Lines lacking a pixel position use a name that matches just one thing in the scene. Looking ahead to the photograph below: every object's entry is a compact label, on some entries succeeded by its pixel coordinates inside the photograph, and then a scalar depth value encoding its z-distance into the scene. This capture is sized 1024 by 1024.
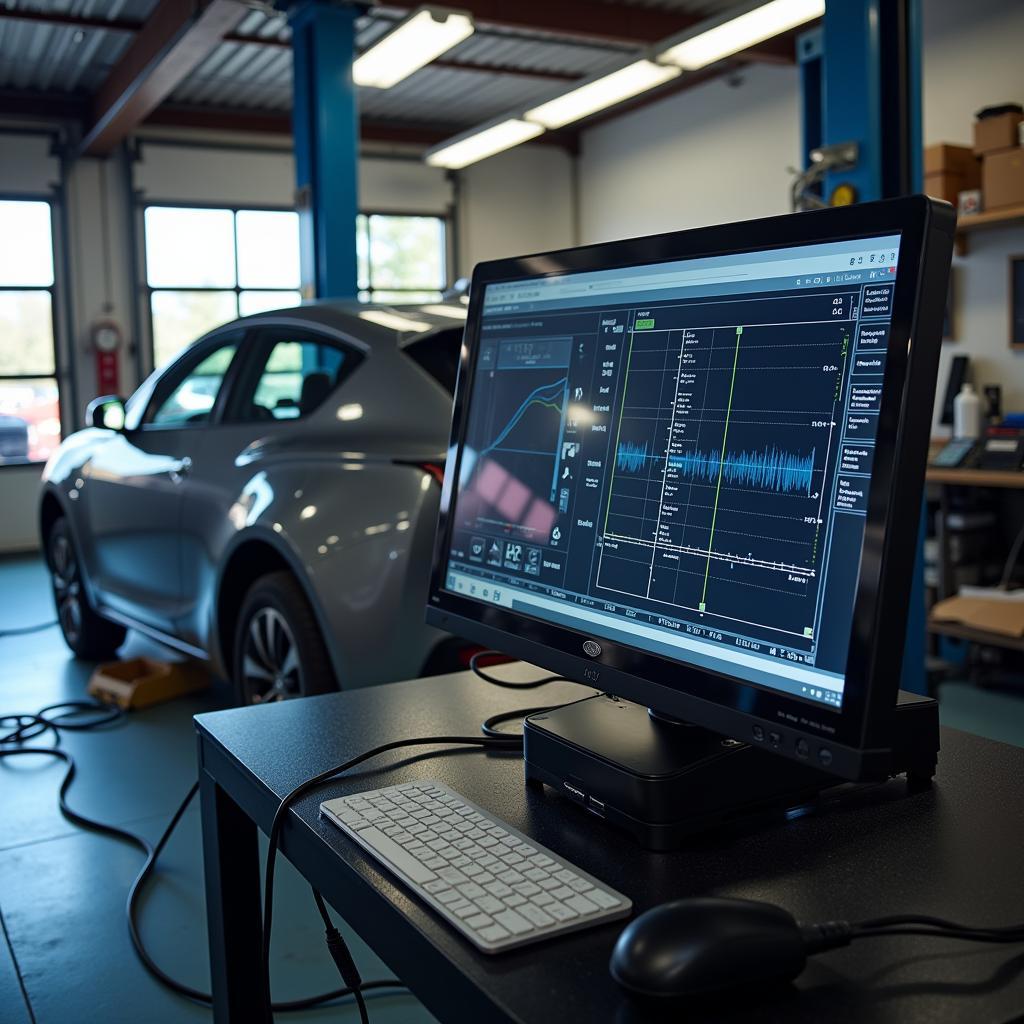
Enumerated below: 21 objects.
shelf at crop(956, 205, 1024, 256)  5.14
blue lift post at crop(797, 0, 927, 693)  3.61
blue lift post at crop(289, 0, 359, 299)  5.78
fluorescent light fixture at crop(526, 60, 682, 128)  6.49
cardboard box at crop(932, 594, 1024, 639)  4.55
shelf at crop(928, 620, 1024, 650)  4.50
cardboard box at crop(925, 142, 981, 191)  5.28
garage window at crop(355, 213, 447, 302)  10.55
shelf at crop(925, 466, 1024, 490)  4.69
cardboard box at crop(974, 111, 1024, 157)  5.10
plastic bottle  5.39
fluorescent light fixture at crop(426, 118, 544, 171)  7.96
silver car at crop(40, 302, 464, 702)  2.77
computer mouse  0.73
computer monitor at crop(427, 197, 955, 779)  0.85
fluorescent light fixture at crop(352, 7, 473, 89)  5.47
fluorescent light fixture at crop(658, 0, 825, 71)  5.29
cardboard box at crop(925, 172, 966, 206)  5.30
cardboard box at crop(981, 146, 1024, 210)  5.12
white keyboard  0.85
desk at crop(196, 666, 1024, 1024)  0.76
